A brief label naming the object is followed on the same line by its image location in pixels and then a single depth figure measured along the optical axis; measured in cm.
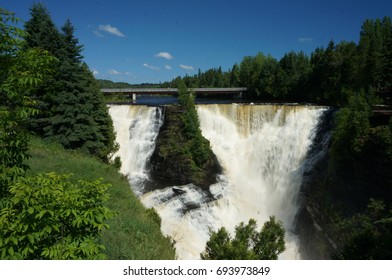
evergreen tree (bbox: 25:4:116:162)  2077
